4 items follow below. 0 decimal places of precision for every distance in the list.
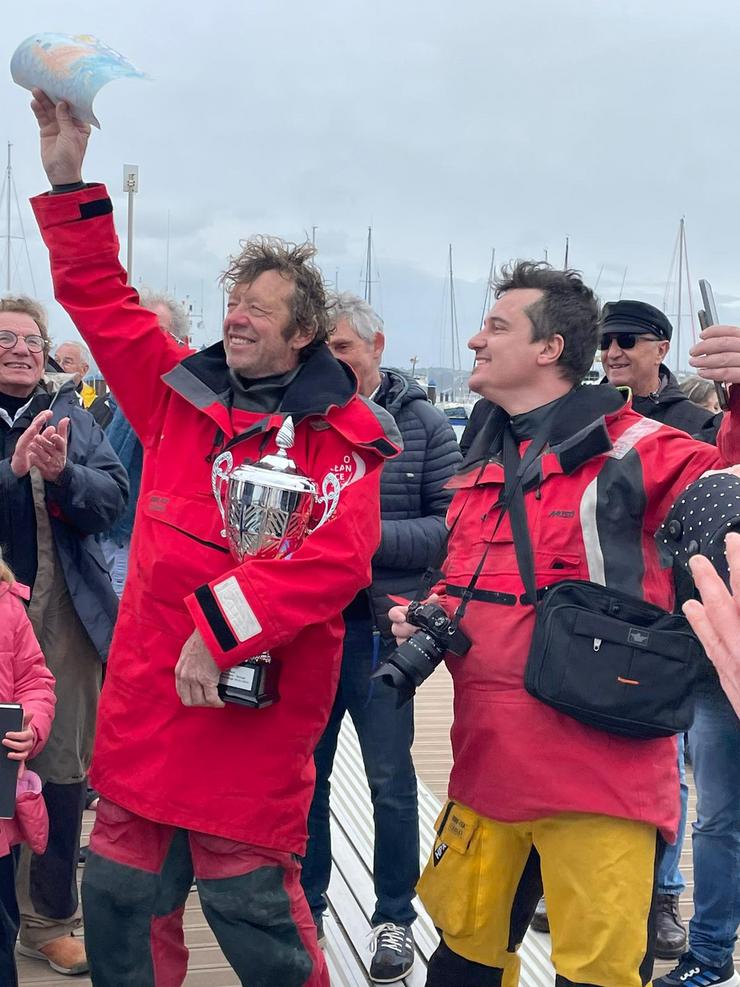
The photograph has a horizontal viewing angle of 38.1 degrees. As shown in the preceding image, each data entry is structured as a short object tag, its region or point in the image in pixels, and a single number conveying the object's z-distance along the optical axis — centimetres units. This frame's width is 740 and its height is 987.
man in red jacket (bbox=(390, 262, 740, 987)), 234
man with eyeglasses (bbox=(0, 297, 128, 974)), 336
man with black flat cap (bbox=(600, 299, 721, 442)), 400
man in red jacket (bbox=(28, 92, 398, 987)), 247
